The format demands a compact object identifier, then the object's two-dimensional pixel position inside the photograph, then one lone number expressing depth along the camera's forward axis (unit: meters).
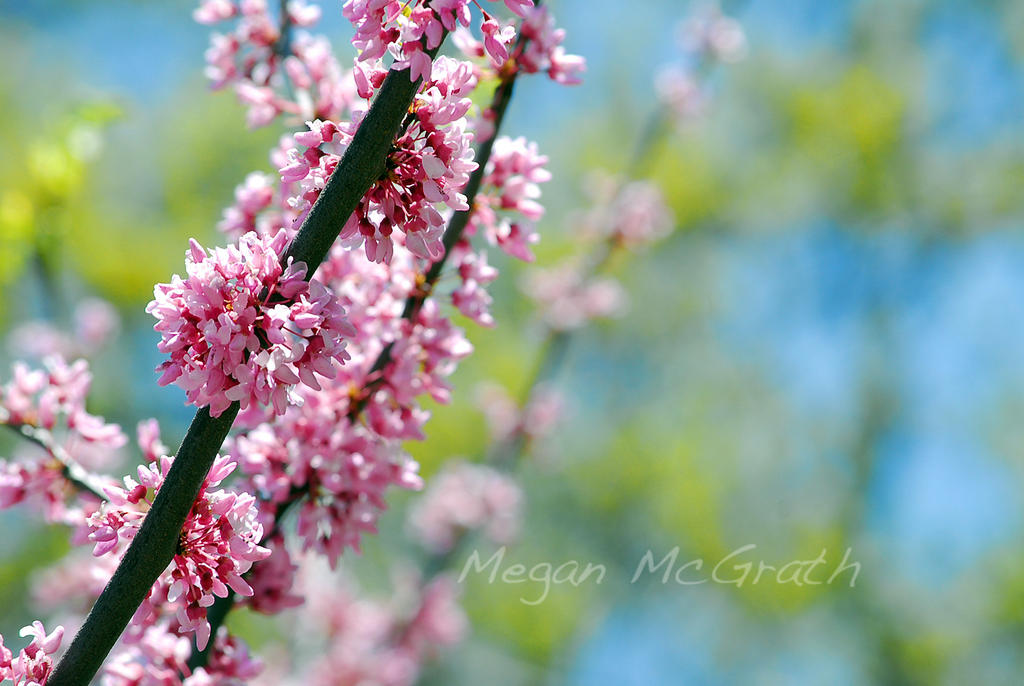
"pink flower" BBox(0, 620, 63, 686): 2.51
